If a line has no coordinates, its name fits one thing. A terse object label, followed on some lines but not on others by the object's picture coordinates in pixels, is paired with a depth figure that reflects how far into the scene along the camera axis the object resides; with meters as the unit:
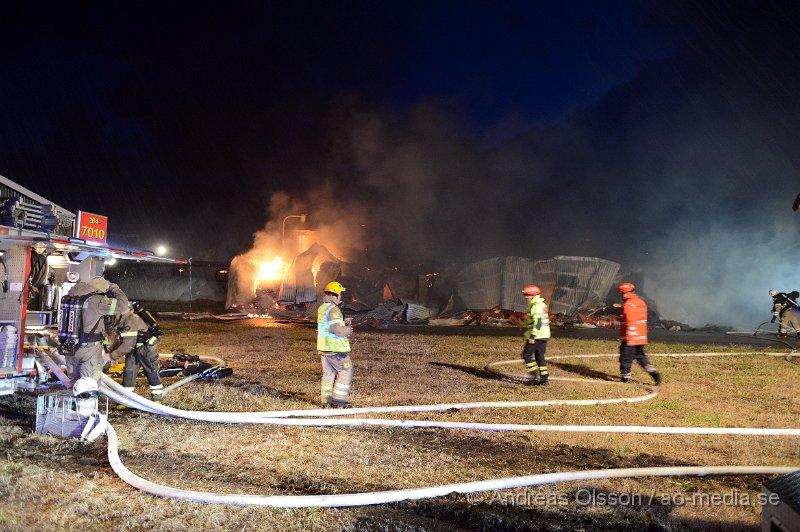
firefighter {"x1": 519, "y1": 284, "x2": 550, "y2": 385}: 8.52
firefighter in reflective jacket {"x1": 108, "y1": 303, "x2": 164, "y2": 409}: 7.07
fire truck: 6.50
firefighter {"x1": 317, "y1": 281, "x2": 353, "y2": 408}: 6.89
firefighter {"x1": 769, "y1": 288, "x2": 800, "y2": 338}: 14.47
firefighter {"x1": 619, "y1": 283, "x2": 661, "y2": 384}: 8.79
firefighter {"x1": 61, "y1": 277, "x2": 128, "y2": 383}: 6.16
